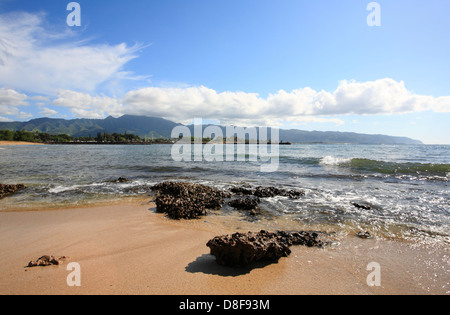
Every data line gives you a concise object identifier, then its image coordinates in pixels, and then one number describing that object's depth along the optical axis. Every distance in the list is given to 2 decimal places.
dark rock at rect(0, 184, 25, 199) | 10.75
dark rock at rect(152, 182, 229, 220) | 7.88
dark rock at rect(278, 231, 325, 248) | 5.39
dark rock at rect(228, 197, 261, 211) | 8.82
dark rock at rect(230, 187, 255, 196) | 11.31
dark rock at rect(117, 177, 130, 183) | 14.83
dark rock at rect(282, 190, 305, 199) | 10.61
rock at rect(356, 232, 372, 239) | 5.97
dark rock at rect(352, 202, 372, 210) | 8.70
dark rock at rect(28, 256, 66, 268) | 4.11
